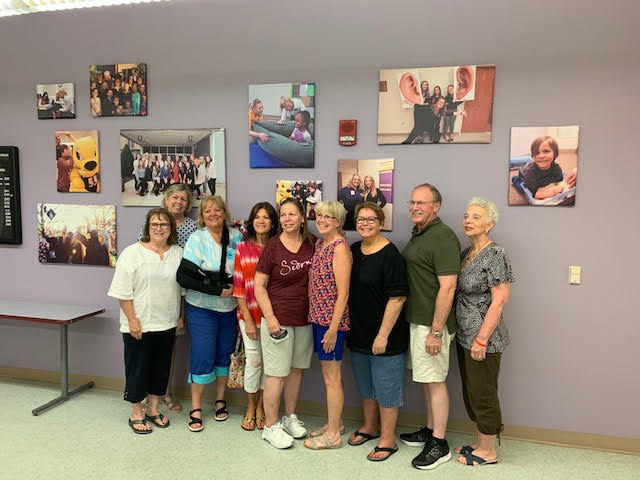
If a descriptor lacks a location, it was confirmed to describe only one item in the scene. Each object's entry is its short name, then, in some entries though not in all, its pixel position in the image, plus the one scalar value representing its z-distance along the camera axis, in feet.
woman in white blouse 9.62
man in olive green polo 8.43
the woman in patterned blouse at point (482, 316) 8.38
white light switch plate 9.32
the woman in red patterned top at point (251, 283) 9.52
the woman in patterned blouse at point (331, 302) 8.66
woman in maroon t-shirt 9.01
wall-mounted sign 12.11
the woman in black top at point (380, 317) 8.59
